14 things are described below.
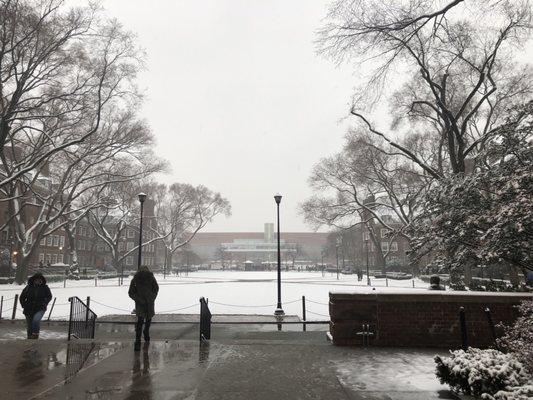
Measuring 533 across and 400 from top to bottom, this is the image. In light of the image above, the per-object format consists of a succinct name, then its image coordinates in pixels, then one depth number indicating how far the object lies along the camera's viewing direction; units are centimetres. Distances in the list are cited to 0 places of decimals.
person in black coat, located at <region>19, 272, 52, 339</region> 1073
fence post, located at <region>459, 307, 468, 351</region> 723
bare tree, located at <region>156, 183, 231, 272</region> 6294
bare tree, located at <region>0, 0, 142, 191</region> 1855
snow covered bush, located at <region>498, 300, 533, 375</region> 541
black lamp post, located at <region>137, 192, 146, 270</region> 1865
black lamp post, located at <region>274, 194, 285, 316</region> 1642
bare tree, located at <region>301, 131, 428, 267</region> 3593
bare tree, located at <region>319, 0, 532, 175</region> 1042
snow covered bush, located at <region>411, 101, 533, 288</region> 705
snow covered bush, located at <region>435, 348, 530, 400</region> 530
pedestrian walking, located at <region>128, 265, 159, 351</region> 888
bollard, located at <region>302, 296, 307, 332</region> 1323
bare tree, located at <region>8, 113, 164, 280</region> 2886
